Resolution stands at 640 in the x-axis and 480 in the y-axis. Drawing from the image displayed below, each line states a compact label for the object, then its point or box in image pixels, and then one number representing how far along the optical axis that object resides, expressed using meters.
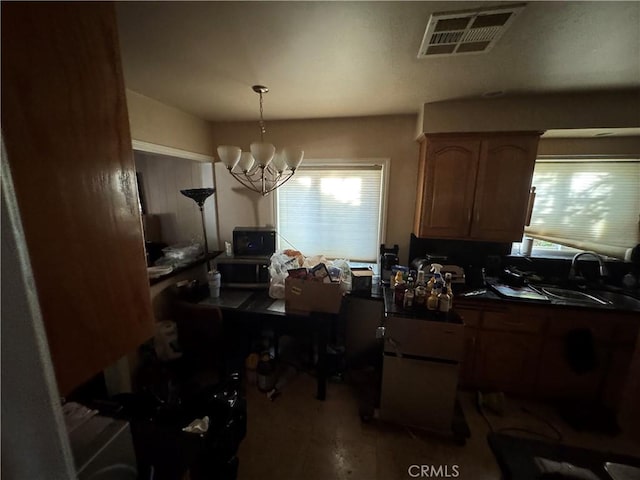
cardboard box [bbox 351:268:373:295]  2.20
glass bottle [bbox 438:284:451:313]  1.67
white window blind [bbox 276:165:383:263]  2.59
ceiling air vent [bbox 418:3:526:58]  1.00
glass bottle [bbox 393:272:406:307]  1.81
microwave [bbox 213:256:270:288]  2.30
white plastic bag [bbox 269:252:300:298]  2.20
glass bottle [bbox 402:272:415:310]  1.75
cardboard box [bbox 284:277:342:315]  1.92
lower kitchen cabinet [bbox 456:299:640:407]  1.81
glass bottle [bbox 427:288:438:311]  1.70
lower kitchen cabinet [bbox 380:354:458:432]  1.63
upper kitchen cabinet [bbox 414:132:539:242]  1.96
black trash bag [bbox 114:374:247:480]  0.81
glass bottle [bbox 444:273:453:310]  1.73
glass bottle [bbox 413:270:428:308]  1.76
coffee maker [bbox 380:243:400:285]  2.36
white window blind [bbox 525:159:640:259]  2.15
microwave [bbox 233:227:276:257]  2.41
